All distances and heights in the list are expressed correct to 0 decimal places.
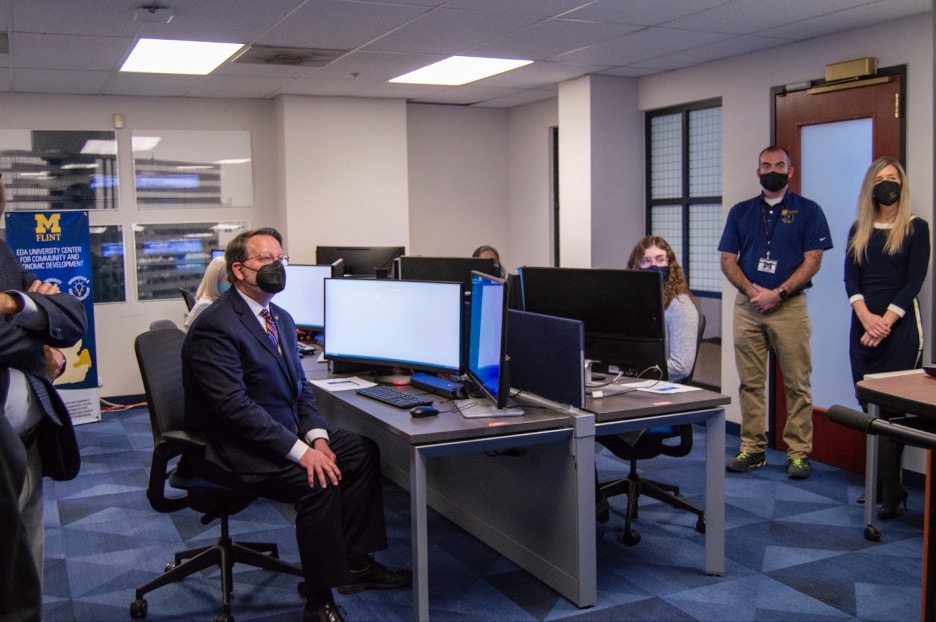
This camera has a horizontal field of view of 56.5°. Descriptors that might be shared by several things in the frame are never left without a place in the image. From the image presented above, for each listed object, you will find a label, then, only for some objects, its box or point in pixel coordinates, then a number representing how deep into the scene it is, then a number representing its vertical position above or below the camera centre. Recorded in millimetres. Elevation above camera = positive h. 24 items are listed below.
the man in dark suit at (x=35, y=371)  2080 -282
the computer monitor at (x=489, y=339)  2893 -304
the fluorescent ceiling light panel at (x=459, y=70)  5625 +1241
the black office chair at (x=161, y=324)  3497 -275
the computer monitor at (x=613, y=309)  3156 -221
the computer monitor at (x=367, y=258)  5300 -26
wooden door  4402 +543
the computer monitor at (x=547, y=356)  2914 -368
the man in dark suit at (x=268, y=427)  2818 -568
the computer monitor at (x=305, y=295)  4730 -220
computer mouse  2955 -538
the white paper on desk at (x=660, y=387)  3297 -529
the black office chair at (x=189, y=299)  5638 -273
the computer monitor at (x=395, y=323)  3354 -285
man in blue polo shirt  4543 -214
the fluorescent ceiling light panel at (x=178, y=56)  4906 +1199
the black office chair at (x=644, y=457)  3633 -881
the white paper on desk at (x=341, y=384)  3494 -529
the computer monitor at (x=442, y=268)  4090 -75
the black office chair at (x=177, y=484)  2936 -765
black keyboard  3149 -534
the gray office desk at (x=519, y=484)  2809 -870
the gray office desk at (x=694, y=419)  3020 -601
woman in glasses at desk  3660 -280
